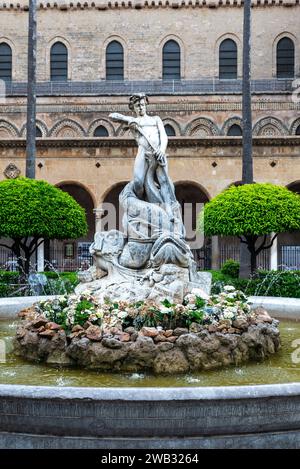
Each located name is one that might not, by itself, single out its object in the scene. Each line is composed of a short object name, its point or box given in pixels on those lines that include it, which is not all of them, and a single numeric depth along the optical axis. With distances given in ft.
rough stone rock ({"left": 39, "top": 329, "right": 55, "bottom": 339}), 21.68
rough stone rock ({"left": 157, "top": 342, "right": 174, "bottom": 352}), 20.22
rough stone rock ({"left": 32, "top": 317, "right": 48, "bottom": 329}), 22.81
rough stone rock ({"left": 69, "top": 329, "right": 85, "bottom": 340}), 20.90
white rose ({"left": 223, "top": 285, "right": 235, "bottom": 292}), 25.83
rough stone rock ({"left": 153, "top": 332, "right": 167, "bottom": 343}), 20.36
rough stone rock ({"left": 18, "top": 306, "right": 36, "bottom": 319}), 24.61
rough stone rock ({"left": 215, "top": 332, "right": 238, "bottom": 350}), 21.18
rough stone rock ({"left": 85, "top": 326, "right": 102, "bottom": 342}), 20.47
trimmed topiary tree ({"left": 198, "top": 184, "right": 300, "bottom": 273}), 56.90
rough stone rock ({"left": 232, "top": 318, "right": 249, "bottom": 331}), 22.09
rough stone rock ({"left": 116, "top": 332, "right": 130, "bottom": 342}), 20.36
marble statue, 27.14
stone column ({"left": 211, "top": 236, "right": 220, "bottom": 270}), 83.97
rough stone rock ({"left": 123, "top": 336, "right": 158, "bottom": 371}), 20.13
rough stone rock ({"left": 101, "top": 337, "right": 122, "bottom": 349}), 20.18
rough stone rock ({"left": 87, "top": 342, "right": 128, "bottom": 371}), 20.21
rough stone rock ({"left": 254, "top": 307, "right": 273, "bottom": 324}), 23.74
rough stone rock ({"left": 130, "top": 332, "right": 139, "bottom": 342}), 20.47
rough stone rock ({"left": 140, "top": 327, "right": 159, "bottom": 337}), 20.53
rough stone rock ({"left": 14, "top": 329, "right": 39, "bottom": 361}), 22.17
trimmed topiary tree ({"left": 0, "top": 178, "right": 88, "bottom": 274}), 56.44
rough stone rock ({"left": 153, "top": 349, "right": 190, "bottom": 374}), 20.10
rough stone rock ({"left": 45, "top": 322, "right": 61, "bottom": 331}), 21.89
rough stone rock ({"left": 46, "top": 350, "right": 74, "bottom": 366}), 21.22
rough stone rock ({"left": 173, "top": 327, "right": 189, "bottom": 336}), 20.90
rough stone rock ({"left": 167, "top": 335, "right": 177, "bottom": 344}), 20.43
